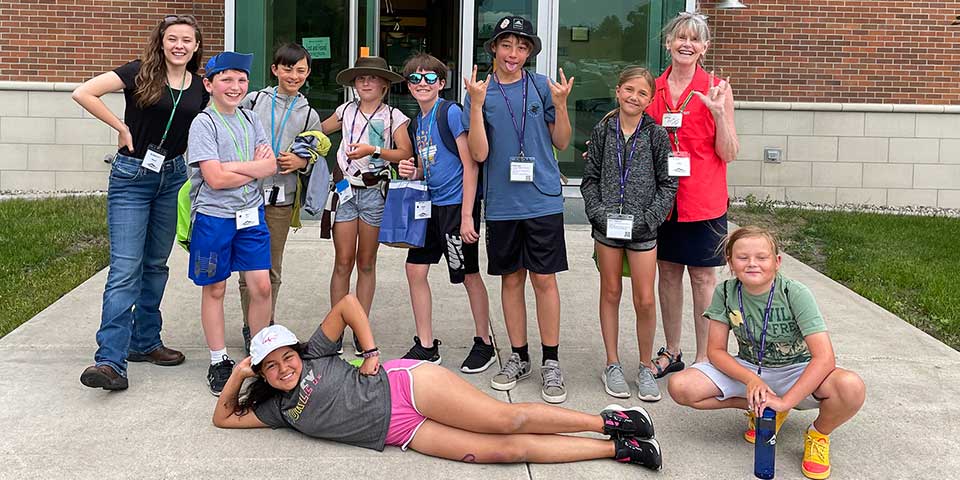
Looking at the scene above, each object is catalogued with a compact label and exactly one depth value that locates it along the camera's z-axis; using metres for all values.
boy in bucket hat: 4.66
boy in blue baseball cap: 4.59
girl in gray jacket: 4.58
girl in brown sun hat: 5.15
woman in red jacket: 4.64
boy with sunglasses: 4.89
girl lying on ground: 3.84
